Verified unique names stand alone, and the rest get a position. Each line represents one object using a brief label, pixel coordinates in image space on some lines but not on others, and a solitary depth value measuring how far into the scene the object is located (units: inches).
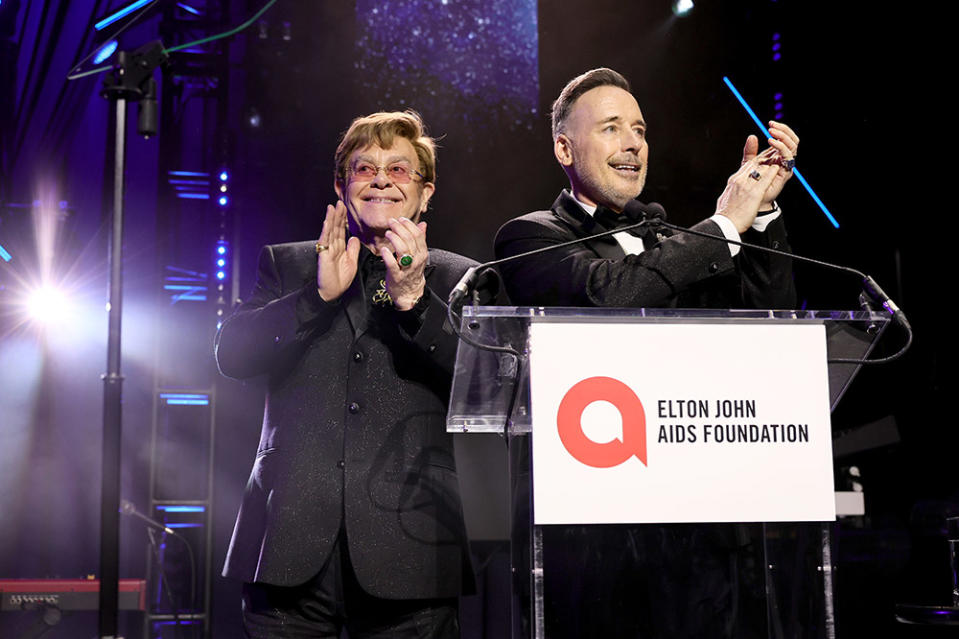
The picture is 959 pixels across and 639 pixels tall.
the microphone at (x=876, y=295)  63.1
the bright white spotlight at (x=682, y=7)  185.5
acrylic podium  54.6
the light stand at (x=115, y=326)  76.9
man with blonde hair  70.3
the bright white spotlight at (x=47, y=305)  239.8
